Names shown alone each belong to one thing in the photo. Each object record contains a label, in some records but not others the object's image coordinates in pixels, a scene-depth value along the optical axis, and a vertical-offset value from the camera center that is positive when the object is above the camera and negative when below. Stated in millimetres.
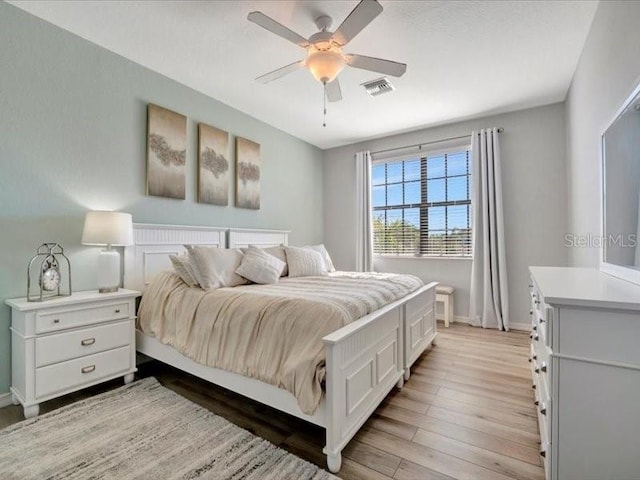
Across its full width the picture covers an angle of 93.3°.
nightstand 1896 -700
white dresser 1013 -498
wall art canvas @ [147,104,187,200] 2814 +877
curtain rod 4004 +1416
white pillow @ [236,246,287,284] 2578 -219
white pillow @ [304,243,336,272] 3602 -172
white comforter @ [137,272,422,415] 1577 -495
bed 1470 -724
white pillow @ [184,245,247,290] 2304 -192
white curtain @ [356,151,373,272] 4684 +448
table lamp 2230 +39
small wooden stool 3889 -736
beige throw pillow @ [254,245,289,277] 3133 -122
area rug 1433 -1089
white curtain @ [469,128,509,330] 3705 +61
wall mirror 1413 +270
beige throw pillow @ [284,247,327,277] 3141 -214
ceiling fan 1818 +1290
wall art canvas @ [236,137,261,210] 3650 +859
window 4141 +564
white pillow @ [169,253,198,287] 2334 -217
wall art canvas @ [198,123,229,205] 3236 +855
